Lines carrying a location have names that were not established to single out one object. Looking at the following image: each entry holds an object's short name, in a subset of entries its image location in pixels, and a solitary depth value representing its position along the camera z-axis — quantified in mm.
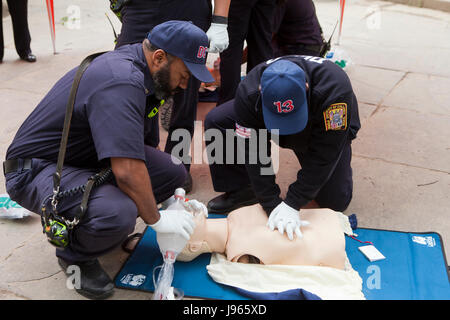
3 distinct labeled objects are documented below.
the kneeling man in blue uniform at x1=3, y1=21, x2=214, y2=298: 1873
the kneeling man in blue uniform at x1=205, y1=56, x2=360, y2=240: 1979
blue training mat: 2143
